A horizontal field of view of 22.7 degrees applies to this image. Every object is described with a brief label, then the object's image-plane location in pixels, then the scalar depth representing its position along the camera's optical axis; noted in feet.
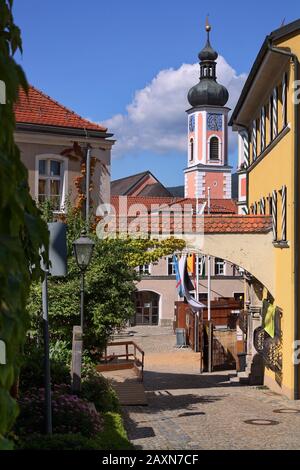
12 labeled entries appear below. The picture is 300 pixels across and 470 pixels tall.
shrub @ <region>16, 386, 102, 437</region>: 32.71
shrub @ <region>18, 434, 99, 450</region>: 27.58
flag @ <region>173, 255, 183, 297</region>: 120.30
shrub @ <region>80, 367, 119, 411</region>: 43.47
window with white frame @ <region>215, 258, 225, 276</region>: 200.54
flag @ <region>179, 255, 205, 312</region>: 115.65
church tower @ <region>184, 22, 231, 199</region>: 284.82
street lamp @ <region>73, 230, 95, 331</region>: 43.47
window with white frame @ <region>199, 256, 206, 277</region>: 175.58
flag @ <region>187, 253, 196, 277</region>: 130.41
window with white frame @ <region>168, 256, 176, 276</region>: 194.49
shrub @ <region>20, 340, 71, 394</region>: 42.10
